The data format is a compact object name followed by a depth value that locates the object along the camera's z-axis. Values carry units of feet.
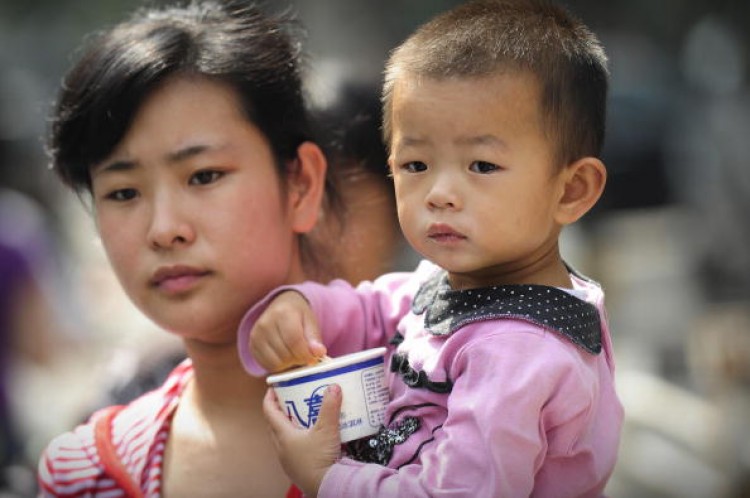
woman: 9.81
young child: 9.22
